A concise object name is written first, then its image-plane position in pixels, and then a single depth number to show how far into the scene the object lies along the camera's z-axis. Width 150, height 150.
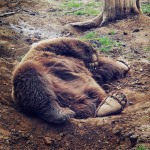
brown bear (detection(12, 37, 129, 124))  8.81
